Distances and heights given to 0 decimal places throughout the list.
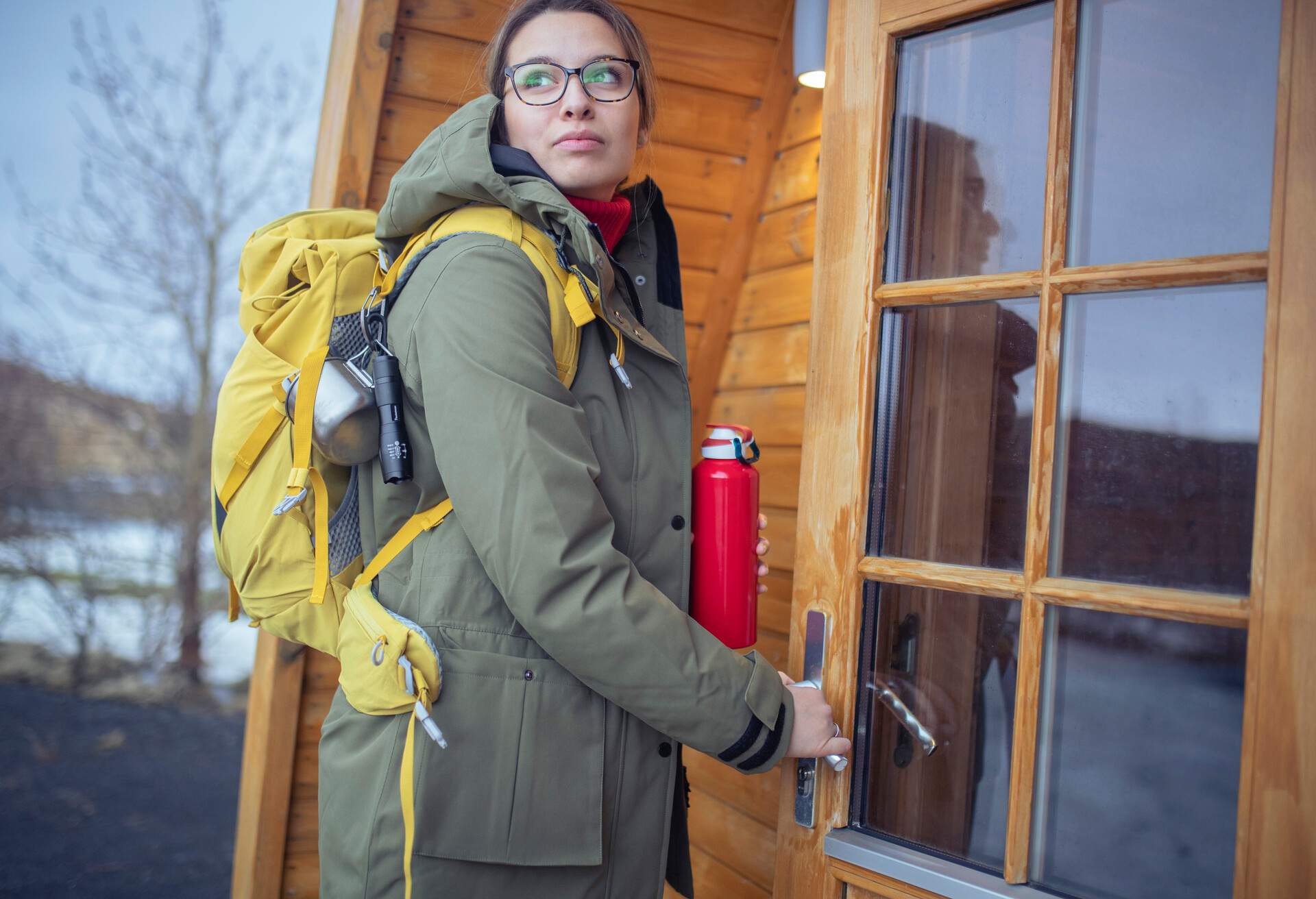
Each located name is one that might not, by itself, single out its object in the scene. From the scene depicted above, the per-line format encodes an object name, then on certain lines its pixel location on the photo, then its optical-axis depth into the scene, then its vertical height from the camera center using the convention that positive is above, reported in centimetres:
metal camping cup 120 +6
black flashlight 120 +6
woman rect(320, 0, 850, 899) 112 -12
